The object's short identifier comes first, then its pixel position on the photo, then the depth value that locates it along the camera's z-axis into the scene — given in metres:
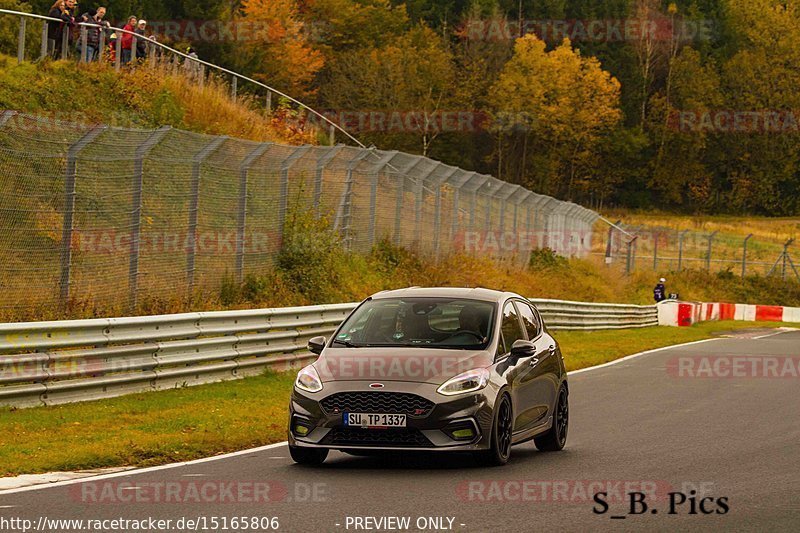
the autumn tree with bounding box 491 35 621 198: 108.88
